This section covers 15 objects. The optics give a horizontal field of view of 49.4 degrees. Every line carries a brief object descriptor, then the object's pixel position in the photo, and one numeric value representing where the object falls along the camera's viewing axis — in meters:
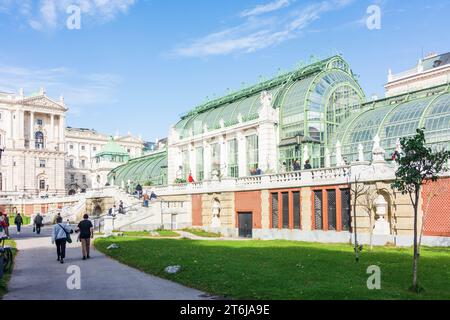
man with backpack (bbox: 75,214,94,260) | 22.90
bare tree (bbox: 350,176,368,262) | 28.50
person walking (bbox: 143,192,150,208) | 44.91
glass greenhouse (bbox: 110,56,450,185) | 36.78
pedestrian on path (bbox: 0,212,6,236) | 27.84
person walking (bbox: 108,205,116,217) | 42.16
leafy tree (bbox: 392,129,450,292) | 14.93
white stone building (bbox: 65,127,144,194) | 140.25
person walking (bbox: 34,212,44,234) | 41.84
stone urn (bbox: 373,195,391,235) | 28.14
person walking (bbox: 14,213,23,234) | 44.09
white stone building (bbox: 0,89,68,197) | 111.31
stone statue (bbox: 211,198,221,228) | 41.91
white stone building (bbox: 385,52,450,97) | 67.50
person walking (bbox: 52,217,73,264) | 21.94
